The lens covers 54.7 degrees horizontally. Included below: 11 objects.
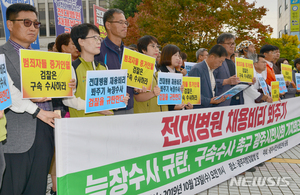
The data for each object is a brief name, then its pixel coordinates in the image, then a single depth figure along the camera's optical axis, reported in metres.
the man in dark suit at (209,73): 4.38
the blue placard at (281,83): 5.79
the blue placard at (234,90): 4.06
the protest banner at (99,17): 8.16
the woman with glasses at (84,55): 2.74
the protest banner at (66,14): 6.55
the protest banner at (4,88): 2.02
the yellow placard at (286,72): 6.26
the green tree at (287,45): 20.16
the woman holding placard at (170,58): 4.15
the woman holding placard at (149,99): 3.72
